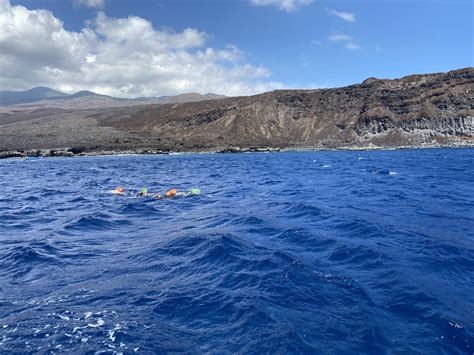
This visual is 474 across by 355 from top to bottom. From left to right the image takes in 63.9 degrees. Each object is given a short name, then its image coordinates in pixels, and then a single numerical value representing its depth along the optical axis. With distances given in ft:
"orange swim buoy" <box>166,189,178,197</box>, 87.10
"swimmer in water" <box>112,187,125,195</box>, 94.27
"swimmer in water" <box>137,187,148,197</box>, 89.79
